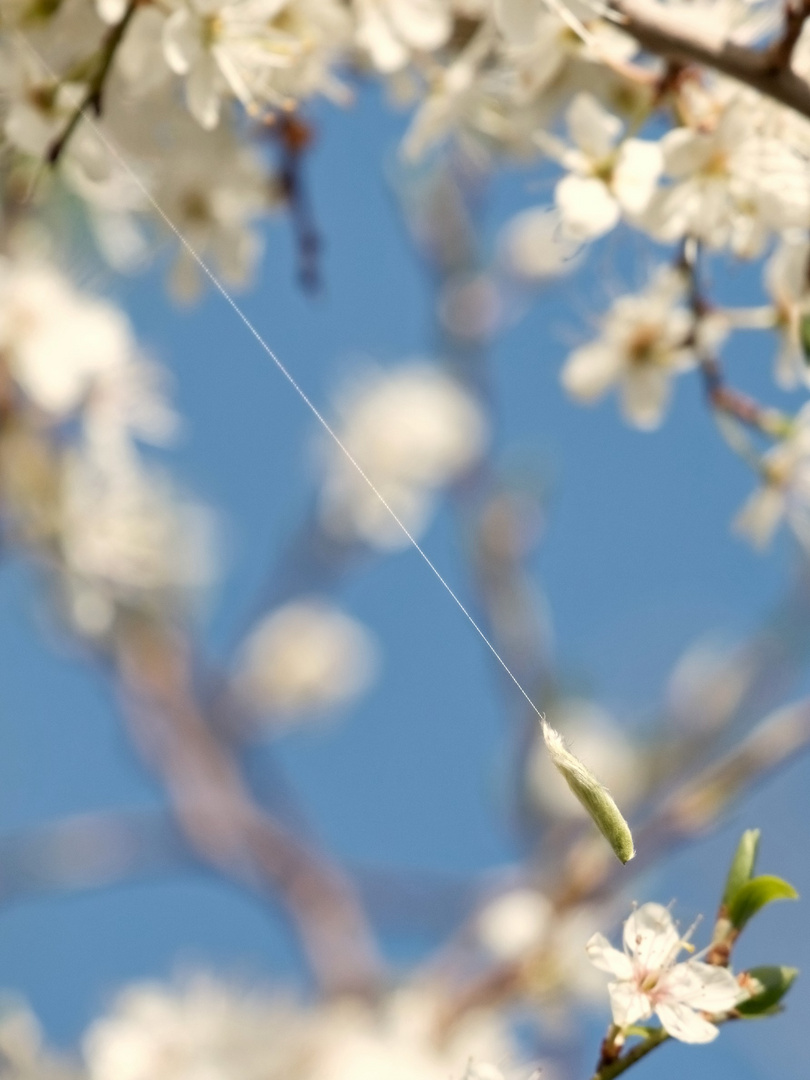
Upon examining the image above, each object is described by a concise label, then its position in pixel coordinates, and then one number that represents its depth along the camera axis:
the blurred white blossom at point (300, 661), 2.04
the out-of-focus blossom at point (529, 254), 1.64
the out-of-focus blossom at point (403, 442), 1.96
